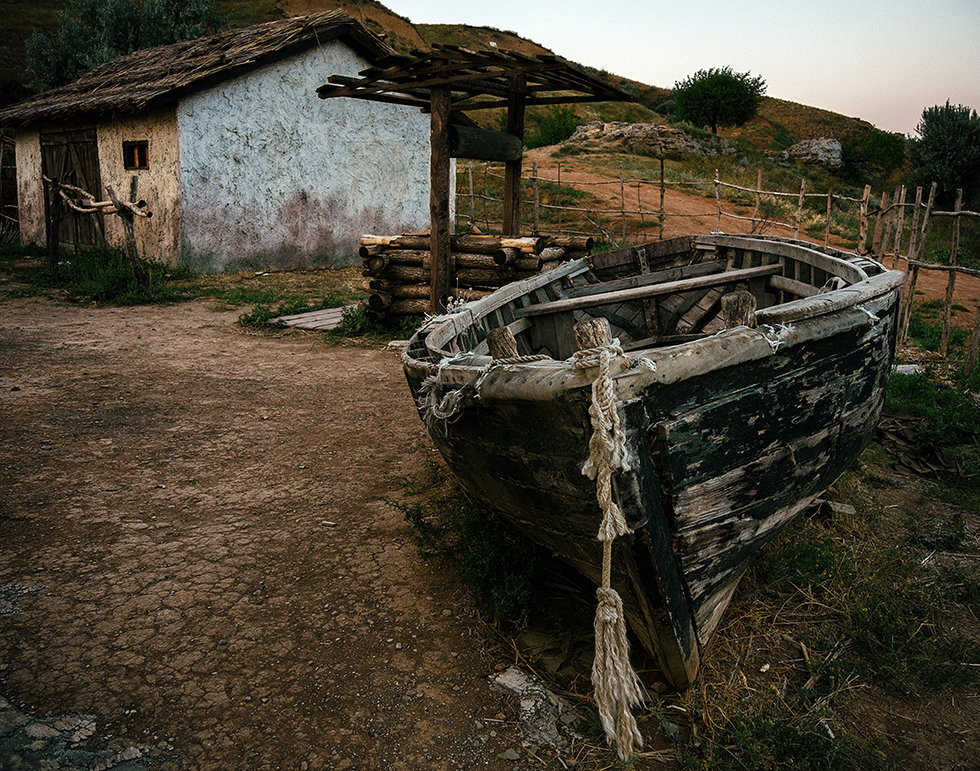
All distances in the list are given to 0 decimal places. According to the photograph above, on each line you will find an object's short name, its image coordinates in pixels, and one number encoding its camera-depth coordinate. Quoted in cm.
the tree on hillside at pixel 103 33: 2103
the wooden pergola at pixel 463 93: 619
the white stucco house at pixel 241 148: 1120
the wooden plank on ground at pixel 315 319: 841
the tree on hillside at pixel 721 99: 3838
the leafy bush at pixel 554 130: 3084
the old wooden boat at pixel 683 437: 208
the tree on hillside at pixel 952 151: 2316
